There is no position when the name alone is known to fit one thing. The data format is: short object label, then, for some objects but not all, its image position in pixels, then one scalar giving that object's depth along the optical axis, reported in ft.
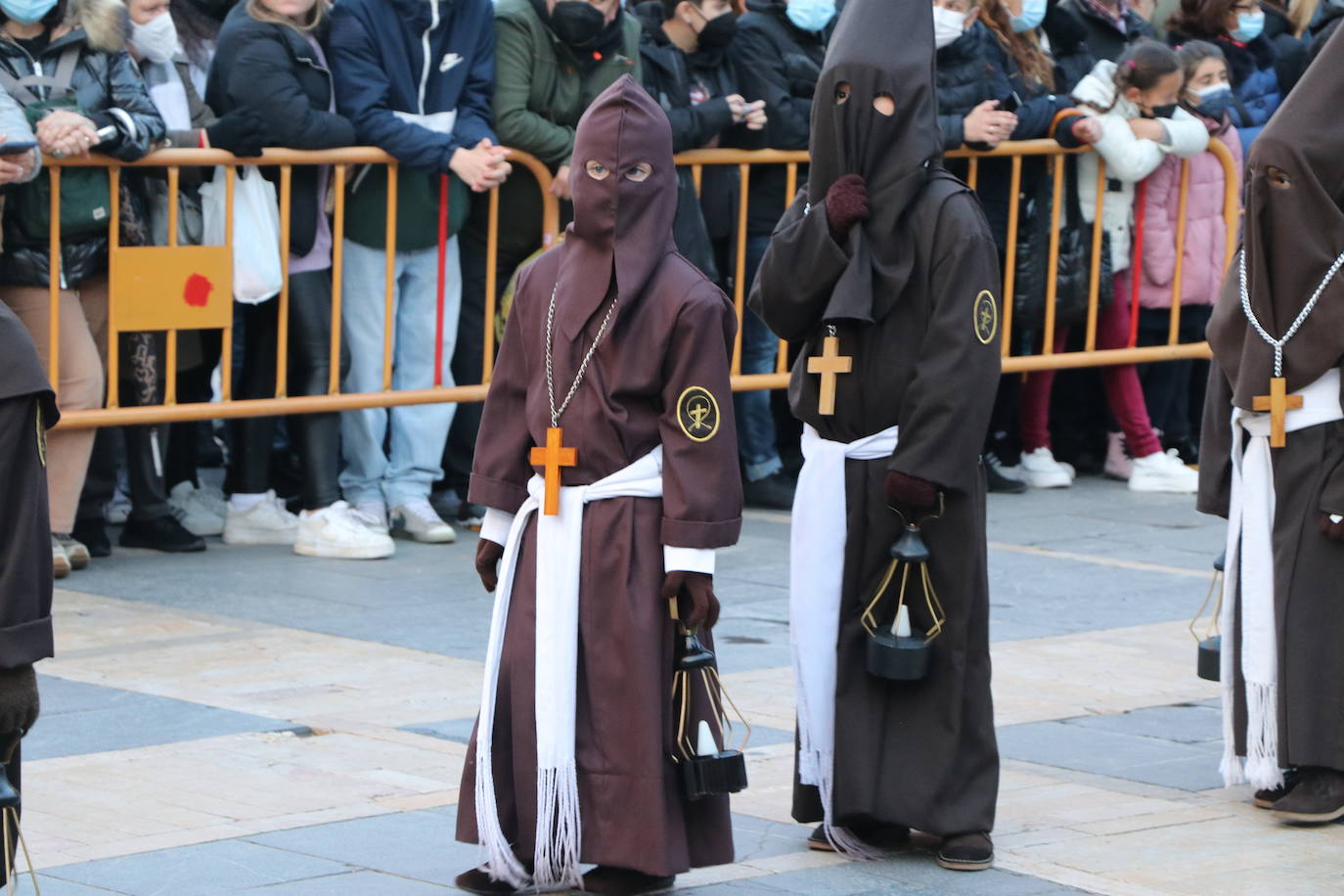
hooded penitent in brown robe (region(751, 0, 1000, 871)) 37.65
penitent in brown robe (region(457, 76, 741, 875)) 34.47
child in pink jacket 76.79
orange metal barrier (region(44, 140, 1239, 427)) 58.49
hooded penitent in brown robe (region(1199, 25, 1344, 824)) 40.75
